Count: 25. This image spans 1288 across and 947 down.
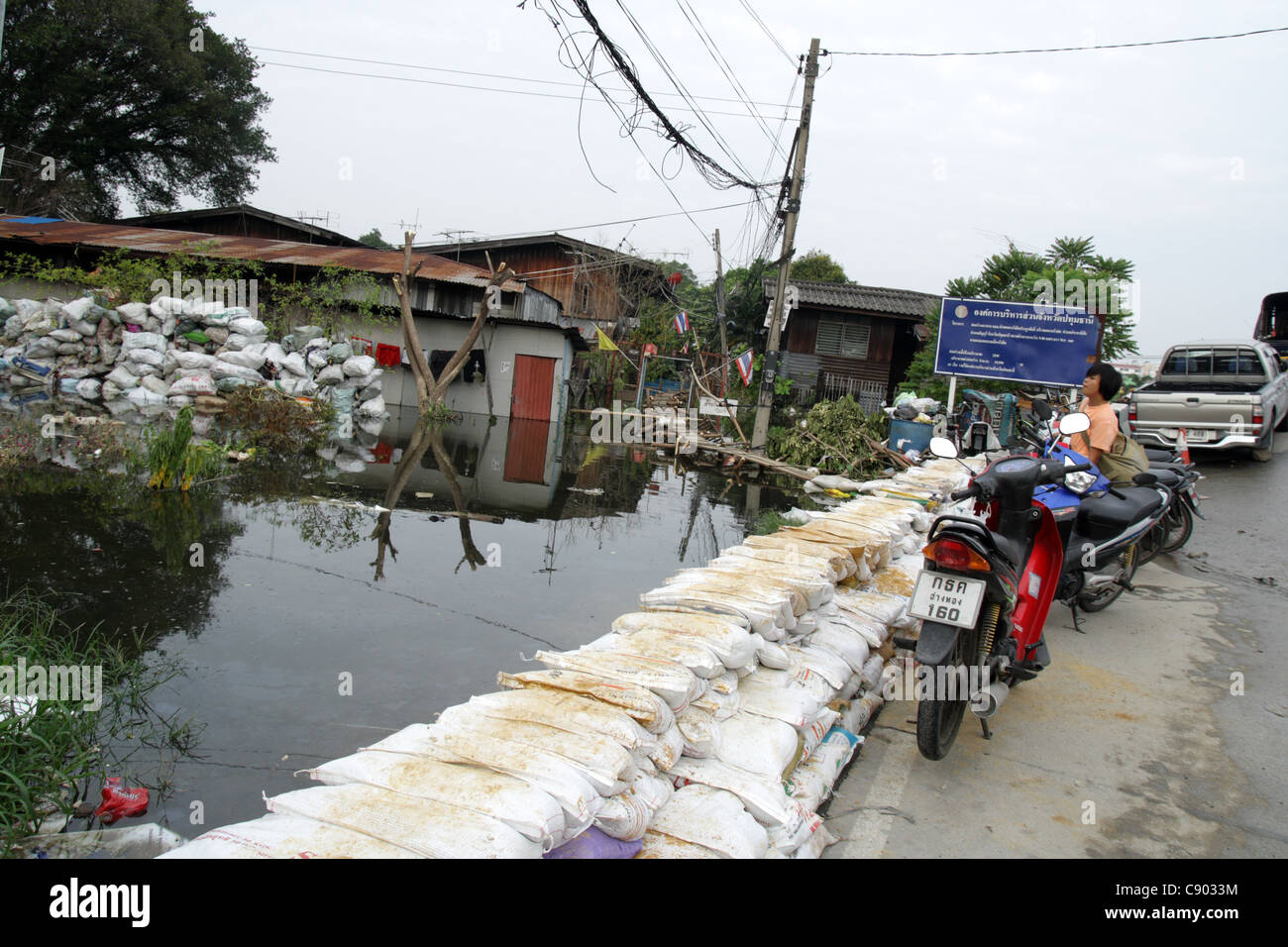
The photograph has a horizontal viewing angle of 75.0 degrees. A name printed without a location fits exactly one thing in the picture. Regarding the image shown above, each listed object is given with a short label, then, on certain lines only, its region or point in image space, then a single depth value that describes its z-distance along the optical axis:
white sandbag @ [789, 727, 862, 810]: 3.17
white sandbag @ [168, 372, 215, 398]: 14.47
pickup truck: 11.02
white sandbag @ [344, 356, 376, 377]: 16.28
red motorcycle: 3.30
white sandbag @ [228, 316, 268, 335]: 15.12
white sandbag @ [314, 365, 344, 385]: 15.89
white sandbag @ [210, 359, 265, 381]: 14.64
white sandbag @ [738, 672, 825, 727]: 3.37
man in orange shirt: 5.49
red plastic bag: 2.95
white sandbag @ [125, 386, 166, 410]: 14.41
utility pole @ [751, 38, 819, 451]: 13.59
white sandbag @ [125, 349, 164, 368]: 14.69
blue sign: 12.38
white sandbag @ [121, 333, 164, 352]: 14.75
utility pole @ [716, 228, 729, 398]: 22.24
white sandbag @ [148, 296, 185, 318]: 14.92
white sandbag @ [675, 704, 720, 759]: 3.00
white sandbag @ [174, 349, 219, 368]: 14.69
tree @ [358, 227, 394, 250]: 46.18
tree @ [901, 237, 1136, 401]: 14.12
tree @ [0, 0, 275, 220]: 24.52
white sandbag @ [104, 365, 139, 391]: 14.70
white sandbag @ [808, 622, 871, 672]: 4.22
